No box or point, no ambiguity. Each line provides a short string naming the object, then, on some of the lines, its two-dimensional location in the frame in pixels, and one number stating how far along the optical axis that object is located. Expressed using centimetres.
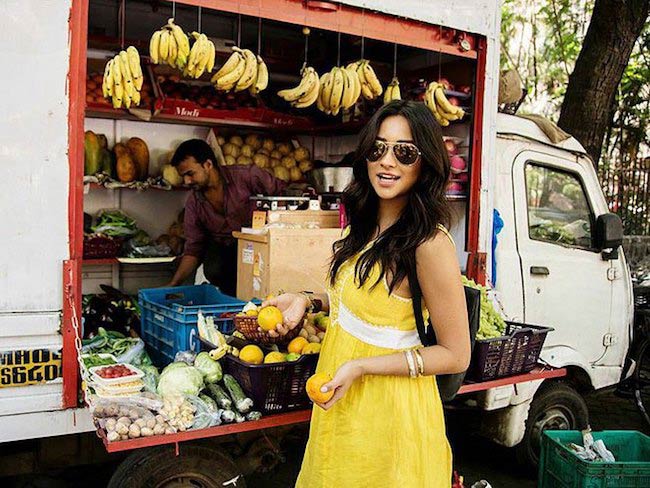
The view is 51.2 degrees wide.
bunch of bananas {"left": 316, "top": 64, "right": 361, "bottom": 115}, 433
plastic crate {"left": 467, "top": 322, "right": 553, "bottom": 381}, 373
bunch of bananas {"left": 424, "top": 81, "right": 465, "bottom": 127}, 450
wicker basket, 314
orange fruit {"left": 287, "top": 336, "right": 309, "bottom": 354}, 316
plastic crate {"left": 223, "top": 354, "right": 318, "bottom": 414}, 295
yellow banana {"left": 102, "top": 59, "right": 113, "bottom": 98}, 365
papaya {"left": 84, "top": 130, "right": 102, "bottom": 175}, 543
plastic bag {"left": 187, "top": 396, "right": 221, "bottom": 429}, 284
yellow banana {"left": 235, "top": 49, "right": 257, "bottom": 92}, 405
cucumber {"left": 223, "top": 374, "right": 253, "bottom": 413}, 297
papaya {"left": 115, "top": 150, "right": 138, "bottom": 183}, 557
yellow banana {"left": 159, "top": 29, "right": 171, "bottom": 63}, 366
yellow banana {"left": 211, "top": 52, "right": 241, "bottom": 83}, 400
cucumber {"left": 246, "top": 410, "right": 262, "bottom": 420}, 296
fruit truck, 282
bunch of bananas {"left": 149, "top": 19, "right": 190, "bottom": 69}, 366
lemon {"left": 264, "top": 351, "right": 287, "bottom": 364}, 302
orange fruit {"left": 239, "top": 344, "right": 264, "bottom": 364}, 305
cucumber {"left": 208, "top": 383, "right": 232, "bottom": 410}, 297
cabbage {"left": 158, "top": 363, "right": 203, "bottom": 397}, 296
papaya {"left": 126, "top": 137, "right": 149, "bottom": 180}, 575
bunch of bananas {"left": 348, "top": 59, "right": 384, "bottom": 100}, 443
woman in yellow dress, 222
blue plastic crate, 345
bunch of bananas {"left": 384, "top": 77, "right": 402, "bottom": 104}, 471
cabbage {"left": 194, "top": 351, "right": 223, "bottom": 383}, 309
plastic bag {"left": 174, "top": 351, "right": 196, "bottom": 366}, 324
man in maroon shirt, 539
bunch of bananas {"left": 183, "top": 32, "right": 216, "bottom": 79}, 376
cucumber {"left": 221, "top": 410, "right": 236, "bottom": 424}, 291
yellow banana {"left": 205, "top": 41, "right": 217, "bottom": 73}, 380
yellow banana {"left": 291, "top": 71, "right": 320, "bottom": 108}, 430
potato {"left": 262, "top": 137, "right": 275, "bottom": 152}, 636
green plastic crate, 379
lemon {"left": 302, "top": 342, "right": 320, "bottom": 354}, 313
